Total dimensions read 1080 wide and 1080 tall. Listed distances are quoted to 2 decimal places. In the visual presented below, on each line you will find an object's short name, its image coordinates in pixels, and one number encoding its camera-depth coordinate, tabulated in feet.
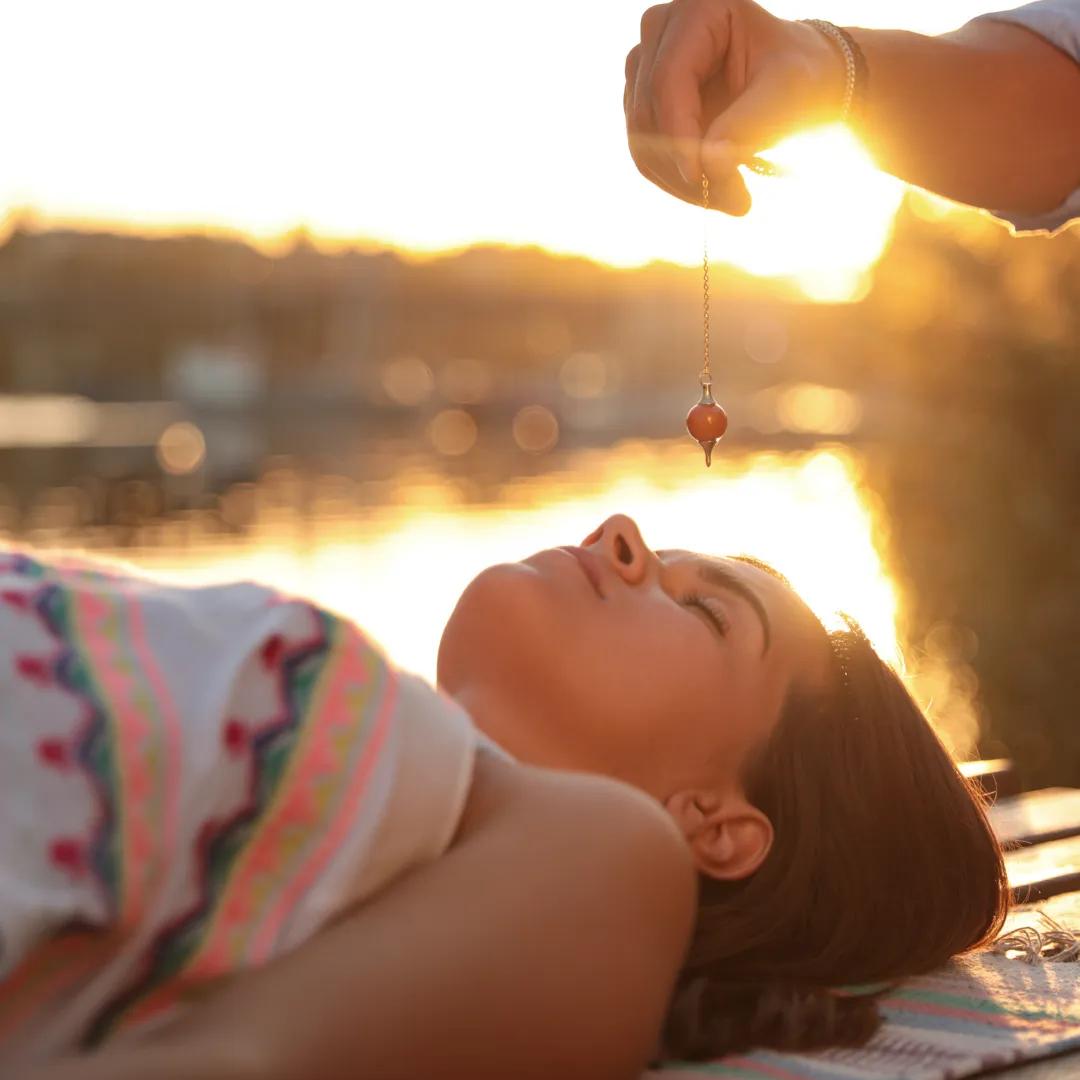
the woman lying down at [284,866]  3.90
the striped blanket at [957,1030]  4.50
